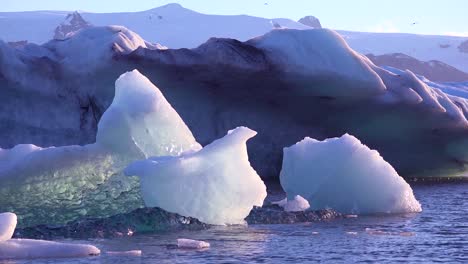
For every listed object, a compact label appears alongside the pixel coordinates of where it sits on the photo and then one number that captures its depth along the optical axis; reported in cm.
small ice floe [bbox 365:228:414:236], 1539
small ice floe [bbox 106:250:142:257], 1265
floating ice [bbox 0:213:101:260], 1218
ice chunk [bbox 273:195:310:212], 1907
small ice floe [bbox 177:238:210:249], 1340
